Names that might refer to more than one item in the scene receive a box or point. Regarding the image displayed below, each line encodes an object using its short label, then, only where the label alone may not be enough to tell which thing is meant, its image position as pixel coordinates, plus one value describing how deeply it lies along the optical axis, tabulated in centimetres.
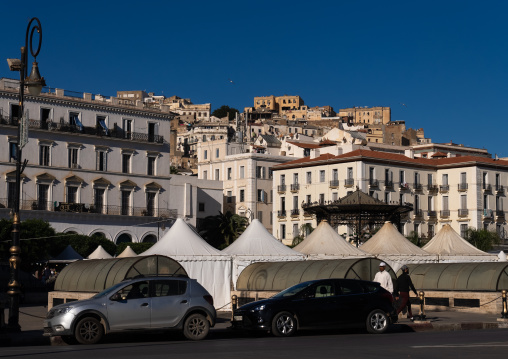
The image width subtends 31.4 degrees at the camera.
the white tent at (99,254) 6032
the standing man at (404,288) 2889
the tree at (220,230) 9019
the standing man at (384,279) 2900
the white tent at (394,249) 4328
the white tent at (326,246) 4406
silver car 2228
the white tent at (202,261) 3922
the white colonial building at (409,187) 9669
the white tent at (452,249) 4797
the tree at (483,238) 9011
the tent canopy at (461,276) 3603
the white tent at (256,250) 4025
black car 2409
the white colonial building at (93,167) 7731
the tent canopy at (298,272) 3331
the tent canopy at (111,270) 3338
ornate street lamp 2427
